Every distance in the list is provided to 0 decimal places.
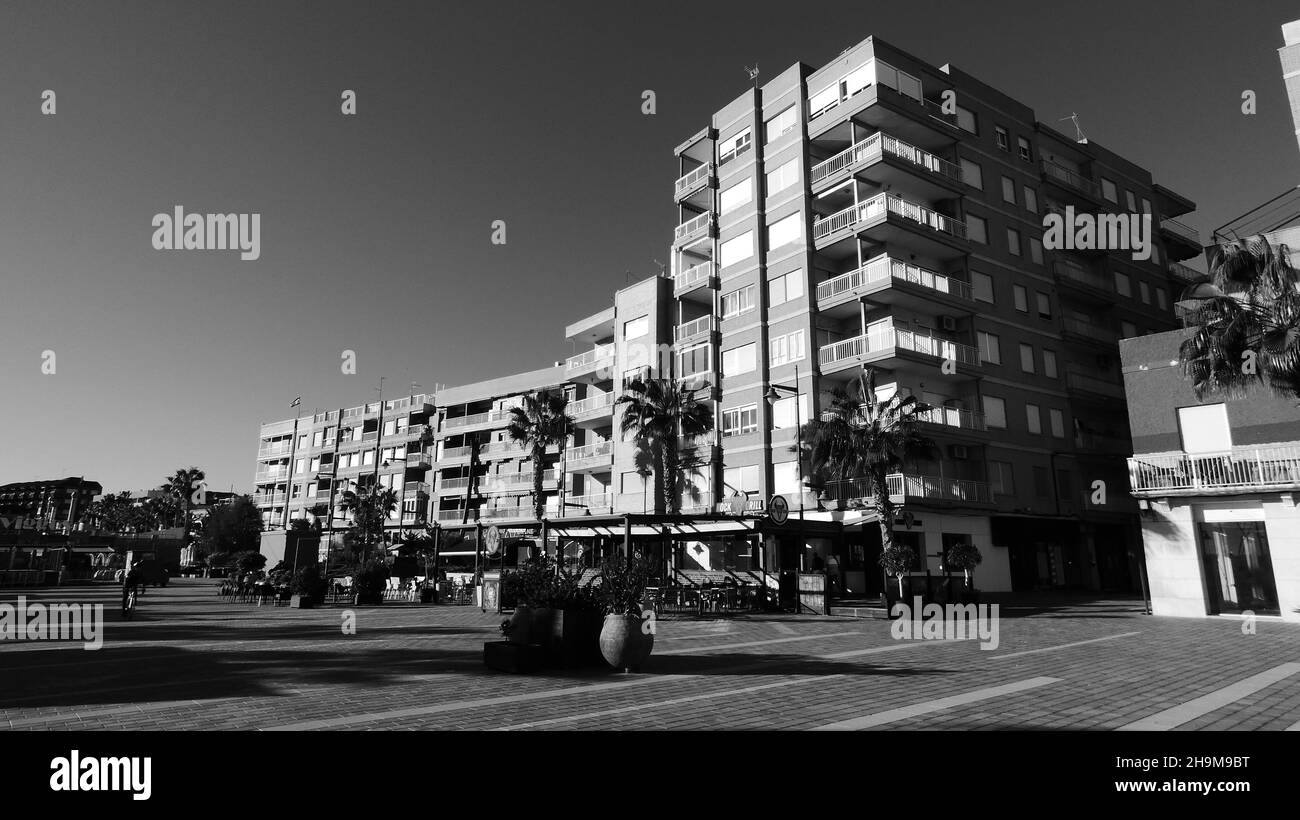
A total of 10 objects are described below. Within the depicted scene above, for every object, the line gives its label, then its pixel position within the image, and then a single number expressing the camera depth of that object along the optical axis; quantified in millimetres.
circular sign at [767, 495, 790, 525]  22141
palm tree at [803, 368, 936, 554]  24453
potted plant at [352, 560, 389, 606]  27641
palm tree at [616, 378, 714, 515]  35938
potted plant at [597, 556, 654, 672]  10070
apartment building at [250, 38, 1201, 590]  33938
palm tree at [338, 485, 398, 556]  51562
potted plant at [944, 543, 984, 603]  22844
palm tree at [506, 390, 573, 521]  46062
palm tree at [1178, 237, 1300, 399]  16766
